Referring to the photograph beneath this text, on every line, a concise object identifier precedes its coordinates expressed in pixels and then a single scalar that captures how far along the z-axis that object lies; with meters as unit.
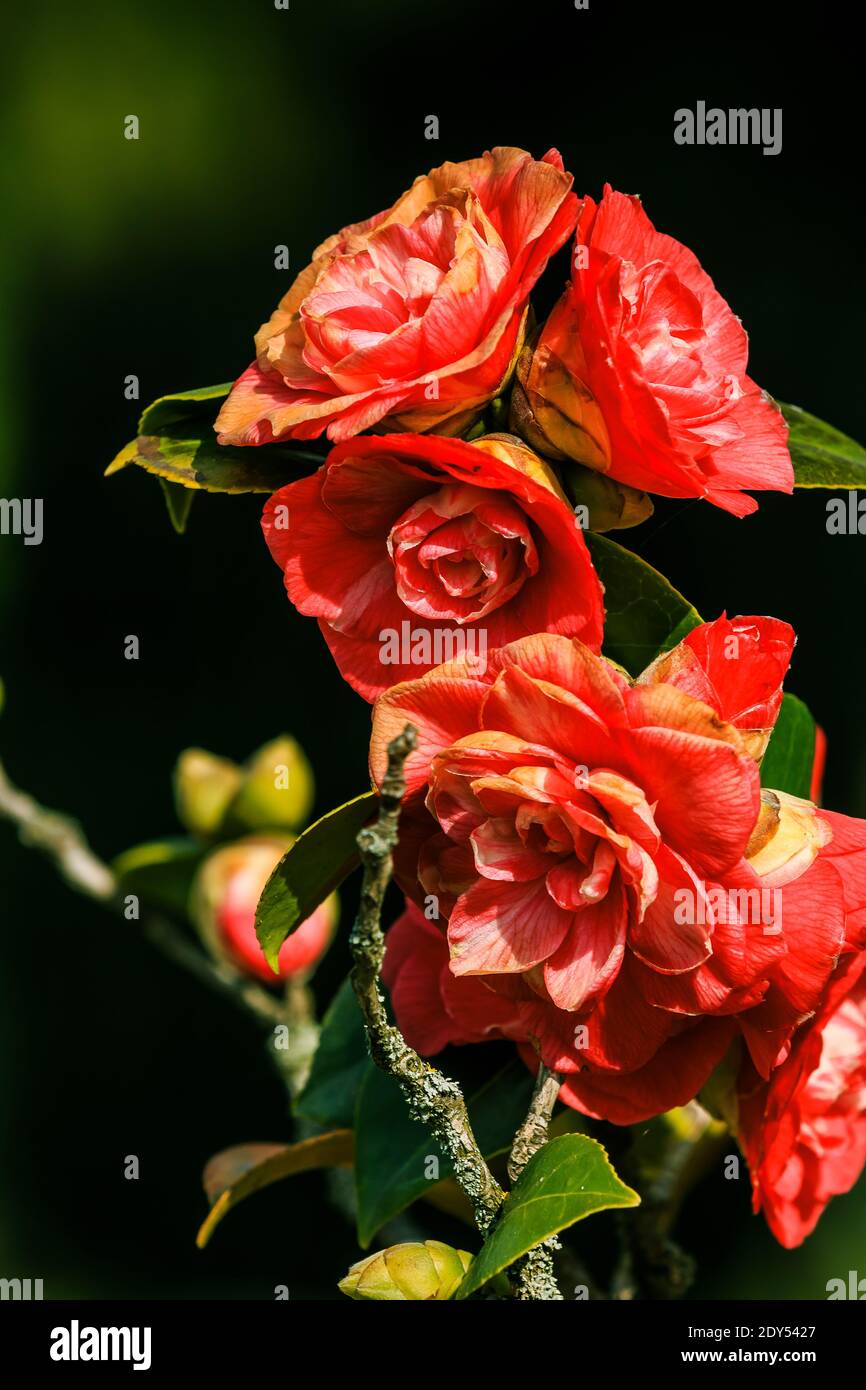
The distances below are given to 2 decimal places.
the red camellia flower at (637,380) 0.90
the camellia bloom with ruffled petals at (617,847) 0.88
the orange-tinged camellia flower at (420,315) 0.91
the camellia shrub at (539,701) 0.88
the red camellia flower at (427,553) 0.91
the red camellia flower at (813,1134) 0.94
